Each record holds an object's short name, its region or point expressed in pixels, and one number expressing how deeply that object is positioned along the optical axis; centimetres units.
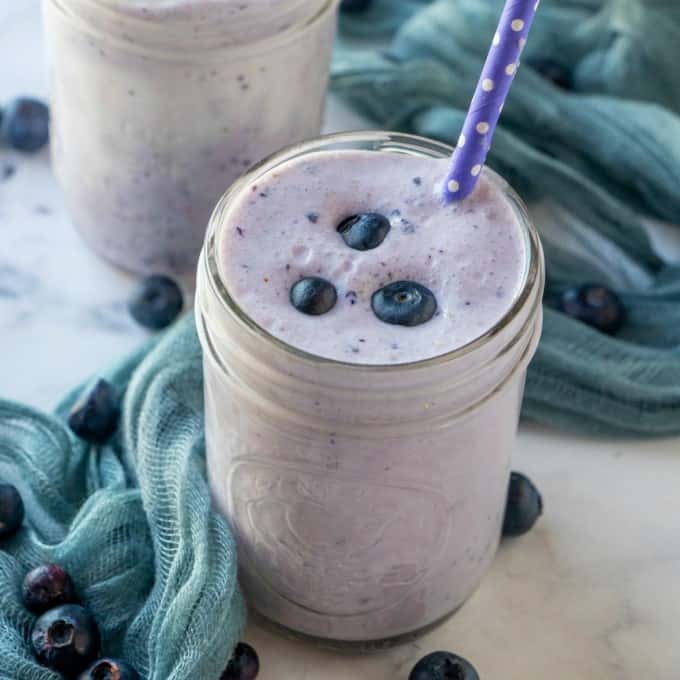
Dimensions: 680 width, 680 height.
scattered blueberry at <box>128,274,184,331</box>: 59
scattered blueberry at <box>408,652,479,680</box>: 50
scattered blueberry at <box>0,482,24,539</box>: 52
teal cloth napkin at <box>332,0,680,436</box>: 57
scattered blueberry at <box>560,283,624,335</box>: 59
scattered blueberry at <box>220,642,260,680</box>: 50
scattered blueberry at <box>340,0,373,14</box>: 69
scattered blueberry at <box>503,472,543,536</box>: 53
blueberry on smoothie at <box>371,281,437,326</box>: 45
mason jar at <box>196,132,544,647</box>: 44
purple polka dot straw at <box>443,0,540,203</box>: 44
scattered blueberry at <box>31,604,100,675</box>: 49
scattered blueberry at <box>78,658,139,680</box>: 48
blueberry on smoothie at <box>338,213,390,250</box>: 47
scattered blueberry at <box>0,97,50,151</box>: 64
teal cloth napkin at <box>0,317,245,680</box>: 49
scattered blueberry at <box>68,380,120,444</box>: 54
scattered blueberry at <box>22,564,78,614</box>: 50
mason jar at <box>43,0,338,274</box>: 54
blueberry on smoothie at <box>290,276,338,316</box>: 45
